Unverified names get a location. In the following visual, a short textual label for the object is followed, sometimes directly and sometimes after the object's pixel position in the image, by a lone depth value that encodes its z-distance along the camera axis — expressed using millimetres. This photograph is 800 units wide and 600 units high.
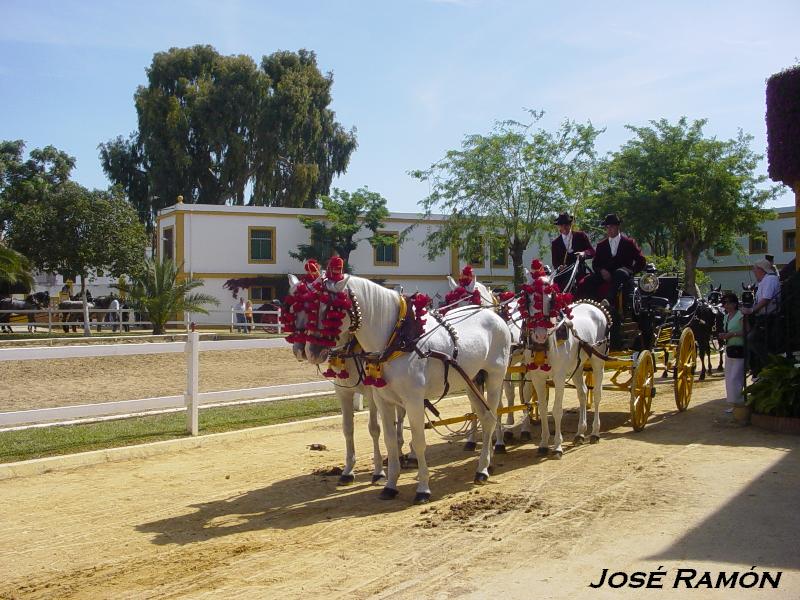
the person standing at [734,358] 11367
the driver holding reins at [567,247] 10766
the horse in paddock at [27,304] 32775
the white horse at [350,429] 7949
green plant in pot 9883
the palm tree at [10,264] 23656
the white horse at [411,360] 7055
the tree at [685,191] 37188
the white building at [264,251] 39500
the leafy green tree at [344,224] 41531
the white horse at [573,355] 9039
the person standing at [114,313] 34194
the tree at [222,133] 49219
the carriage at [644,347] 10500
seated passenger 10867
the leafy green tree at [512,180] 31578
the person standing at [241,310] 33184
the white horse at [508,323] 9352
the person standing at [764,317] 10797
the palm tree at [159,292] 27656
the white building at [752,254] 44719
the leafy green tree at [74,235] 29250
